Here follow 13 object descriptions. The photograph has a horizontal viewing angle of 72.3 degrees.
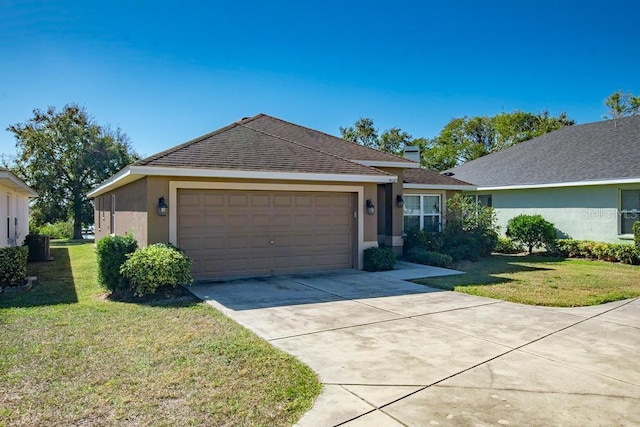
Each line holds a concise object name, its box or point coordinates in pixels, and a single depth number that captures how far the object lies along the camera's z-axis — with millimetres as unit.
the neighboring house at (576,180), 14906
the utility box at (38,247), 15906
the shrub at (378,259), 12070
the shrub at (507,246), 17644
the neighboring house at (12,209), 12441
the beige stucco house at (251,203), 9945
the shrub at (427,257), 13503
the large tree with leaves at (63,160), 31266
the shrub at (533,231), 16516
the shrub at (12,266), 9258
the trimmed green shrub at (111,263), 8805
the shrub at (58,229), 30469
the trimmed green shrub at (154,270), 8352
